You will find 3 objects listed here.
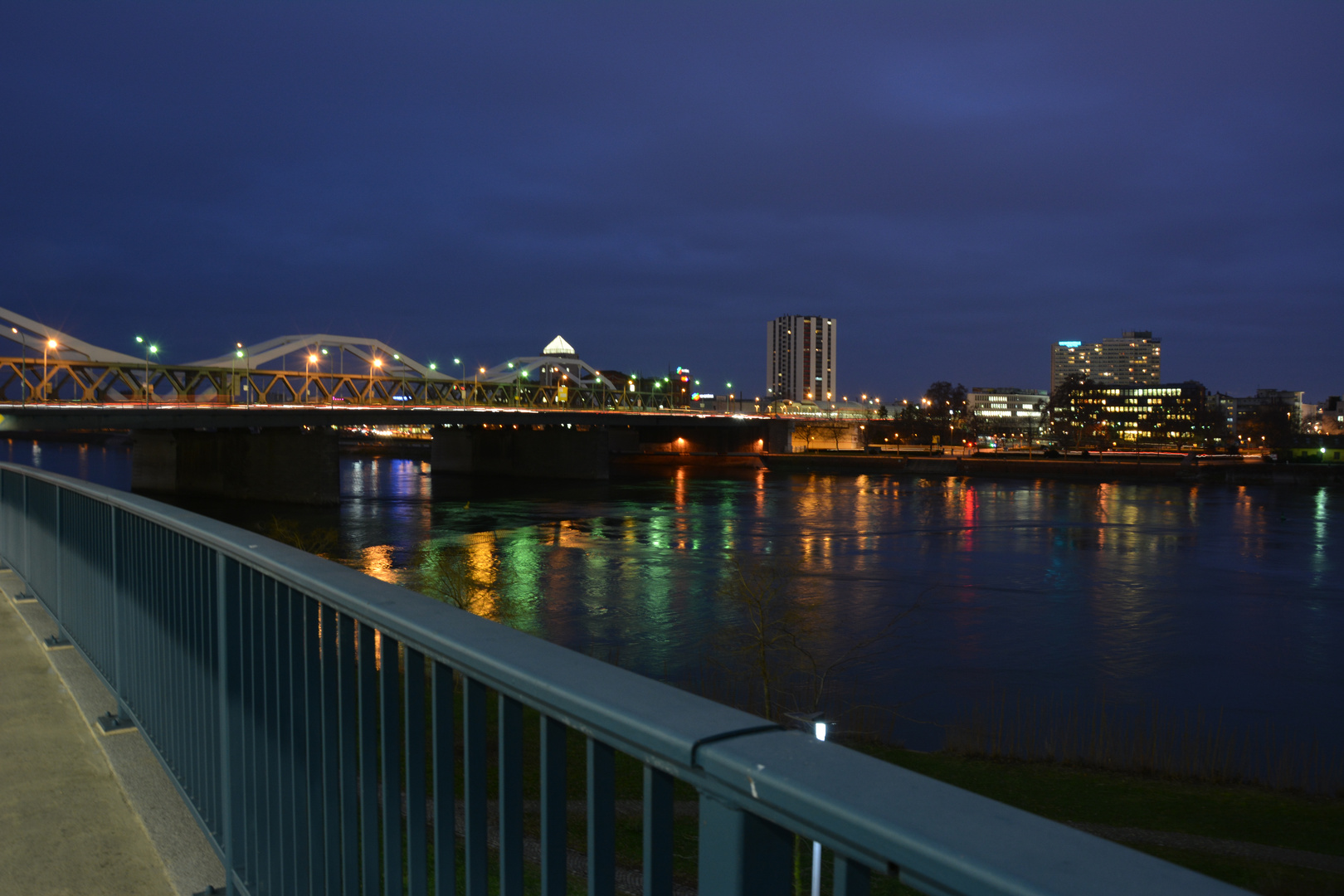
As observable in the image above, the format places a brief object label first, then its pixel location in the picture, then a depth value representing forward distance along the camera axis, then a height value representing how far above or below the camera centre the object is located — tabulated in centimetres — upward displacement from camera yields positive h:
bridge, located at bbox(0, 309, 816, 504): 5781 -50
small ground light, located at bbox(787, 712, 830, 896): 542 -277
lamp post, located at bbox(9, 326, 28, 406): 5600 +216
